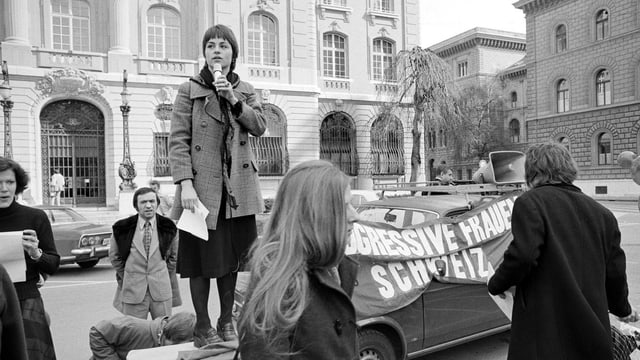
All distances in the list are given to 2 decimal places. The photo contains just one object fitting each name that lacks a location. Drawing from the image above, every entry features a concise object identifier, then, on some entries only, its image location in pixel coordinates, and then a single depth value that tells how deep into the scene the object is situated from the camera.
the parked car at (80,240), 10.53
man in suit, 5.24
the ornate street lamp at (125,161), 22.05
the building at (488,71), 55.38
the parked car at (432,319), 4.36
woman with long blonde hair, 1.75
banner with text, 4.31
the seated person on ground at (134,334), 3.83
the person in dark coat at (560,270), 2.83
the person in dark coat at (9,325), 1.44
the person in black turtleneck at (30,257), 3.38
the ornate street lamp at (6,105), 20.28
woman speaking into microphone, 3.26
